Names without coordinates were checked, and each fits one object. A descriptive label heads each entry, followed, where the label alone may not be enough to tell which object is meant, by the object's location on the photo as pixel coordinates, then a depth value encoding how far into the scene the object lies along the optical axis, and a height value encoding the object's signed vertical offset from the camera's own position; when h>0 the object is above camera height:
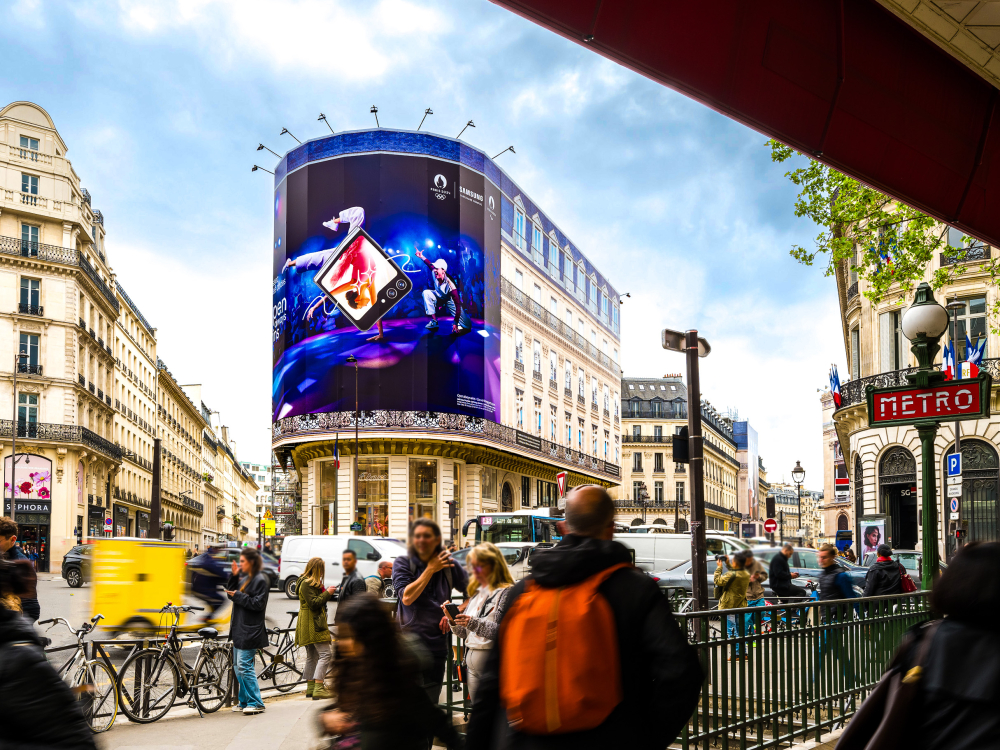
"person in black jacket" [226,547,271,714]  9.05 -1.51
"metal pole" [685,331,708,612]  11.55 -0.22
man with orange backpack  2.92 -0.63
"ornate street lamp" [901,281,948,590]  7.51 +0.75
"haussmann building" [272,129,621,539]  44.12 +6.98
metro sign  7.27 +0.48
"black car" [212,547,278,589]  20.42 -2.41
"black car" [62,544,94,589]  28.65 -3.02
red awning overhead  4.79 +2.29
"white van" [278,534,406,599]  25.00 -2.28
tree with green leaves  14.77 +3.88
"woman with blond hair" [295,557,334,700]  9.86 -1.58
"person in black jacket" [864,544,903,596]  11.32 -1.42
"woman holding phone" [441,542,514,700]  6.09 -0.92
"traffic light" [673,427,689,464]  12.47 +0.22
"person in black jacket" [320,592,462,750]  3.29 -0.81
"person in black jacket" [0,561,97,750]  2.73 -0.70
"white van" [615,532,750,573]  24.14 -2.22
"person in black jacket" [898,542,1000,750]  2.42 -0.56
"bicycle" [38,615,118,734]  8.16 -1.90
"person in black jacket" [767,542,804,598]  14.98 -1.88
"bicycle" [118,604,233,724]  8.95 -2.11
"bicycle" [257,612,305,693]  10.96 -2.44
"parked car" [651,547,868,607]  19.26 -2.45
